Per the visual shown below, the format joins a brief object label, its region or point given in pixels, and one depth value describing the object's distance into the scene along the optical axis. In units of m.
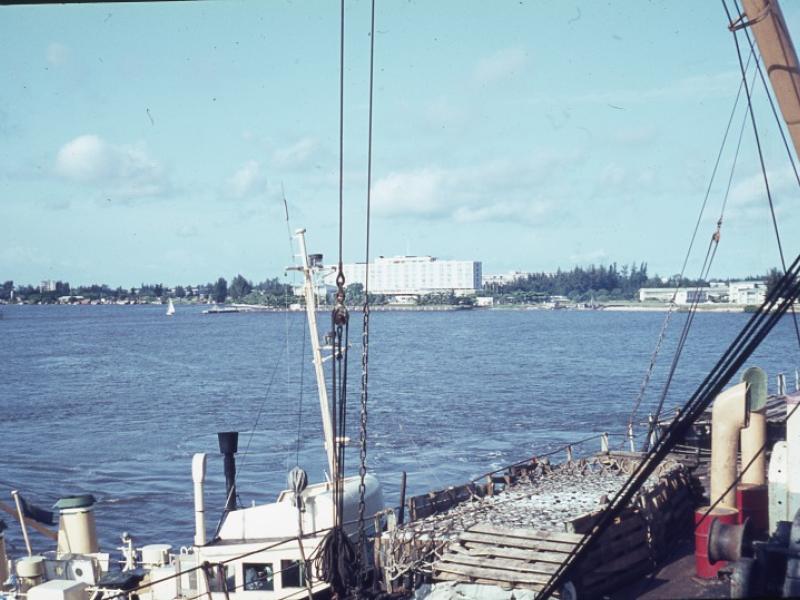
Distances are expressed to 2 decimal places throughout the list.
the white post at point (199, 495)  16.56
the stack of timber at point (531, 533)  14.62
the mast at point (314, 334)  19.32
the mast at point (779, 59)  9.70
